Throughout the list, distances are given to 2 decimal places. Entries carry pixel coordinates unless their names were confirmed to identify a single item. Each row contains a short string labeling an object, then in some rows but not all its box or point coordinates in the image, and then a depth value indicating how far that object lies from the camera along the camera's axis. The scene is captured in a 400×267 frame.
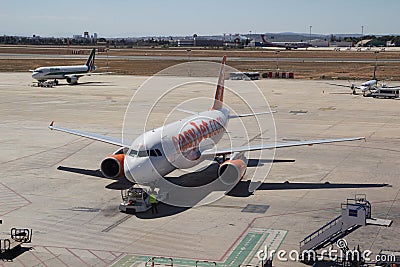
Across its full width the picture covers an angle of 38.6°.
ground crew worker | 34.05
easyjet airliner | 33.59
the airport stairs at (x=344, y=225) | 25.66
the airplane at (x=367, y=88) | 101.00
